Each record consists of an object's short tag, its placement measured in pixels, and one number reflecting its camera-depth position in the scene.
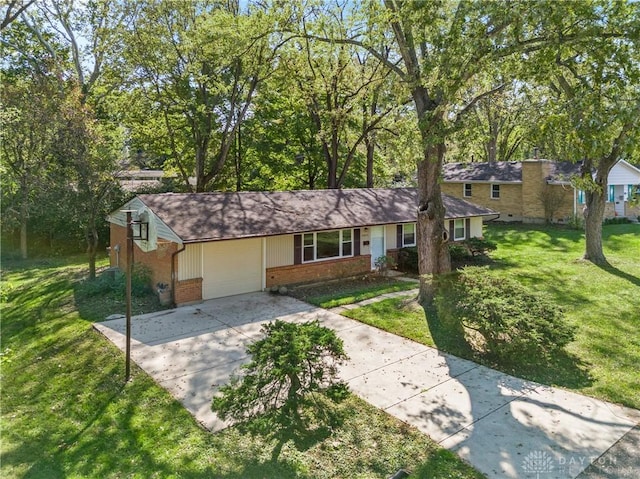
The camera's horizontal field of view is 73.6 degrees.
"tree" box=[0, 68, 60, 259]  16.70
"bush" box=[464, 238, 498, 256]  18.91
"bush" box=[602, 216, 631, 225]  27.64
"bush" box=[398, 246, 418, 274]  17.73
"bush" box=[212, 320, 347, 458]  5.78
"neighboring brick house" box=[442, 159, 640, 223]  27.44
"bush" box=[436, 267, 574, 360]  8.13
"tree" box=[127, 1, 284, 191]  19.34
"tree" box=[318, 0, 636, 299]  8.82
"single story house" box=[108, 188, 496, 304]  13.04
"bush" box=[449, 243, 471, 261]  17.83
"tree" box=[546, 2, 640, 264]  7.92
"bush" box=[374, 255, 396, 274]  17.27
